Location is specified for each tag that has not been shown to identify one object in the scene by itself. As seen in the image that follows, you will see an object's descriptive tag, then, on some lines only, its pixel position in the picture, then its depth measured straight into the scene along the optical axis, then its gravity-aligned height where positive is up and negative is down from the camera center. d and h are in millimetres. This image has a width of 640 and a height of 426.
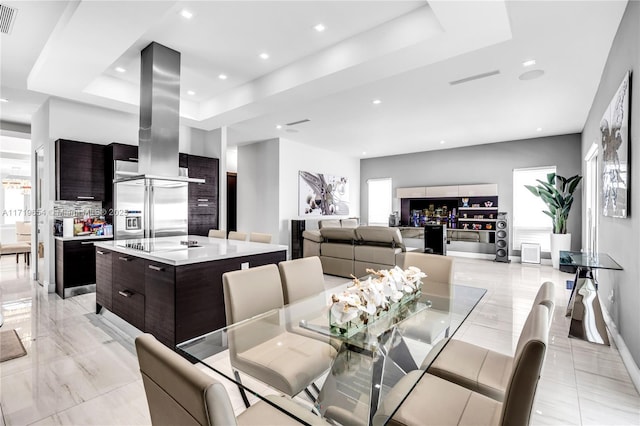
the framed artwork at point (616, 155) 2486 +516
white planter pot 6398 -629
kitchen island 2475 -610
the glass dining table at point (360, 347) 1155 -662
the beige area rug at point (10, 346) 2681 -1226
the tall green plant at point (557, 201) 6305 +214
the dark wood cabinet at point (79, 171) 4504 +600
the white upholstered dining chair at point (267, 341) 1513 -711
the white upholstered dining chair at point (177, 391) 664 -415
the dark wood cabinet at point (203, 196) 5625 +291
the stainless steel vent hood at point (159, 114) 3572 +1156
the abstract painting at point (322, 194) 8242 +484
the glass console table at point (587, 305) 2999 -938
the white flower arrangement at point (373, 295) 1514 -444
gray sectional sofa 5191 -660
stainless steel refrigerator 4746 +6
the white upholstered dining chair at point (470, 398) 863 -703
